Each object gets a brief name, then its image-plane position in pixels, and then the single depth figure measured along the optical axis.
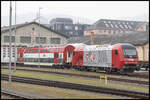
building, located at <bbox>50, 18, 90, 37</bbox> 150.91
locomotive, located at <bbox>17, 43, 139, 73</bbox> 33.62
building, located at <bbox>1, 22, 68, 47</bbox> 69.56
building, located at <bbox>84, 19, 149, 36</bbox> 133.84
